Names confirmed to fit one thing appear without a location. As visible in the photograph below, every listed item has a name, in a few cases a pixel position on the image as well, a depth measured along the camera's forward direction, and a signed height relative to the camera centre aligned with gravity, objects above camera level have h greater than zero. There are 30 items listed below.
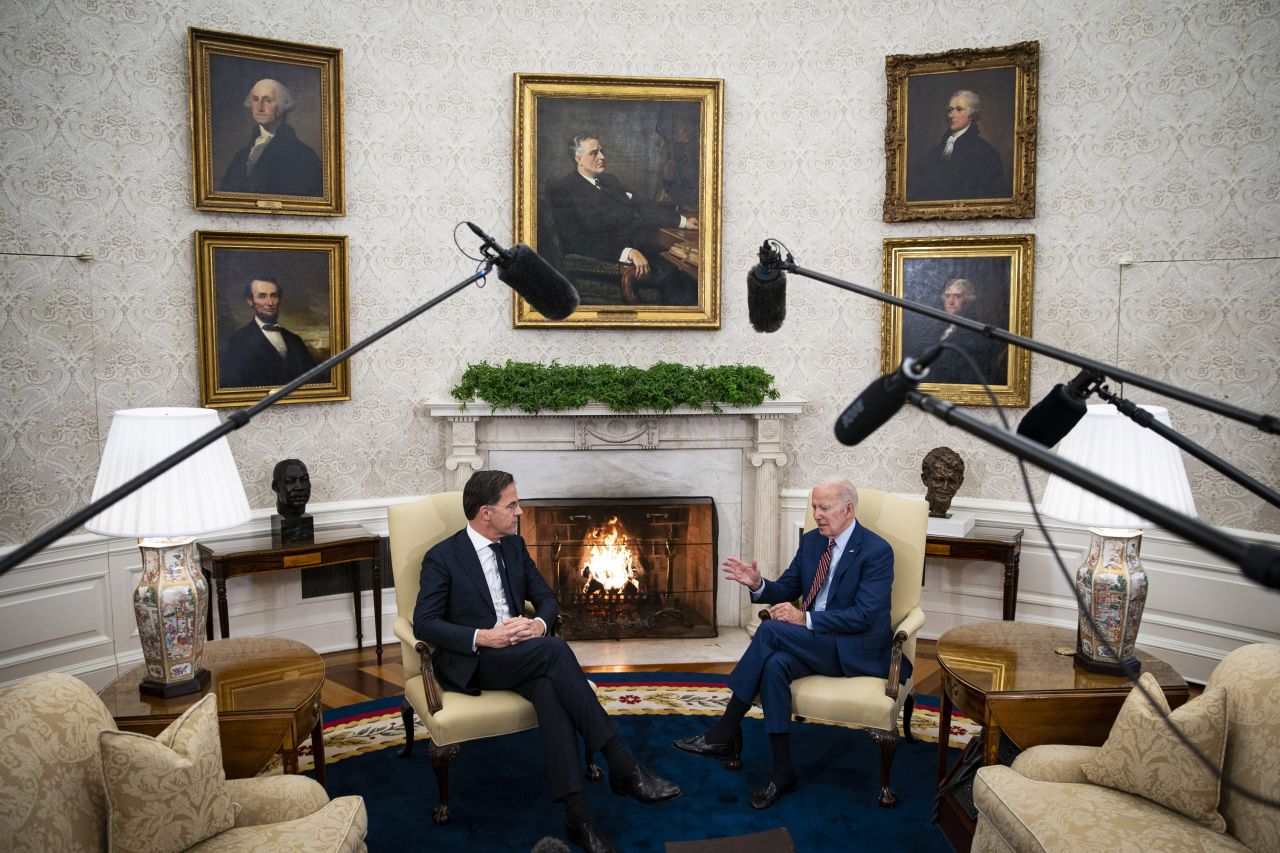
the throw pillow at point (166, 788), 2.45 -1.15
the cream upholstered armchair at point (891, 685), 3.89 -1.36
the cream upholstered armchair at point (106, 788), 2.30 -1.11
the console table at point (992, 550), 5.48 -1.05
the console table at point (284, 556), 5.16 -1.05
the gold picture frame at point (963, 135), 5.80 +1.62
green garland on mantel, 5.86 -0.04
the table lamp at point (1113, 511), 3.41 -0.52
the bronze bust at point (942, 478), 5.71 -0.63
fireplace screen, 6.15 -1.27
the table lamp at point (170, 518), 3.20 -0.50
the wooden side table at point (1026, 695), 3.42 -1.21
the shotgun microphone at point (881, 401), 1.59 -0.04
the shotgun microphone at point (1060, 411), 2.10 -0.07
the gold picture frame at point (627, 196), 6.09 +1.27
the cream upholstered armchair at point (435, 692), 3.73 -1.36
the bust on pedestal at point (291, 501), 5.43 -0.73
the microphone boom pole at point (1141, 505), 1.07 -0.16
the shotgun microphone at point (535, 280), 2.52 +0.29
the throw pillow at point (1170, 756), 2.73 -1.18
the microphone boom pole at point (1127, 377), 1.63 +0.00
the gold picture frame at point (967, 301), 5.88 +0.52
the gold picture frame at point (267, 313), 5.51 +0.43
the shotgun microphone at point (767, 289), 2.71 +0.28
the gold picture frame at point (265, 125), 5.41 +1.59
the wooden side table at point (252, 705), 3.24 -1.21
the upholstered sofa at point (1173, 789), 2.66 -1.29
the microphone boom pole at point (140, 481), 1.49 -0.18
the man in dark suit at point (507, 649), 3.68 -1.16
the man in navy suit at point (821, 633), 4.02 -1.17
